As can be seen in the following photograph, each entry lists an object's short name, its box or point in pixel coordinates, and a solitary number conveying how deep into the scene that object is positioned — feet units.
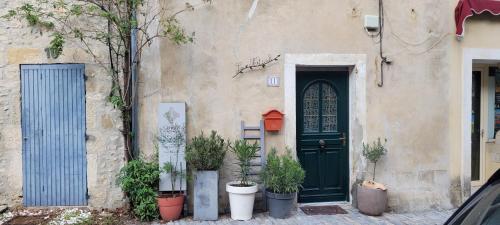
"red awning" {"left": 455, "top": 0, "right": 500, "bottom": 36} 22.45
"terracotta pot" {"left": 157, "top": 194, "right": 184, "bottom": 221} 19.79
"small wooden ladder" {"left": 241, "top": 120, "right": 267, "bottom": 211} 21.47
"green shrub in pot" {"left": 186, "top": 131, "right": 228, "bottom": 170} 19.99
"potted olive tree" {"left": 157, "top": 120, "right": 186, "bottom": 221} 19.92
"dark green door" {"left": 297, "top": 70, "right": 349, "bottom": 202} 22.97
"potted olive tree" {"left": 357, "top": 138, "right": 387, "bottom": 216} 21.21
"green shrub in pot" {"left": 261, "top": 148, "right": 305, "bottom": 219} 20.10
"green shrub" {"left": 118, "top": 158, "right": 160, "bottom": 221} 19.77
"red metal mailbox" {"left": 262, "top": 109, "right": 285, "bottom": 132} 21.39
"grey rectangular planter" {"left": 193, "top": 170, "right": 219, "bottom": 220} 20.10
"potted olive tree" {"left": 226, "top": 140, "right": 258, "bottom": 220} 20.03
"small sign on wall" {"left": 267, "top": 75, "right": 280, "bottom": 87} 21.65
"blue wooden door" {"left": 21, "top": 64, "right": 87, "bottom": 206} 20.56
